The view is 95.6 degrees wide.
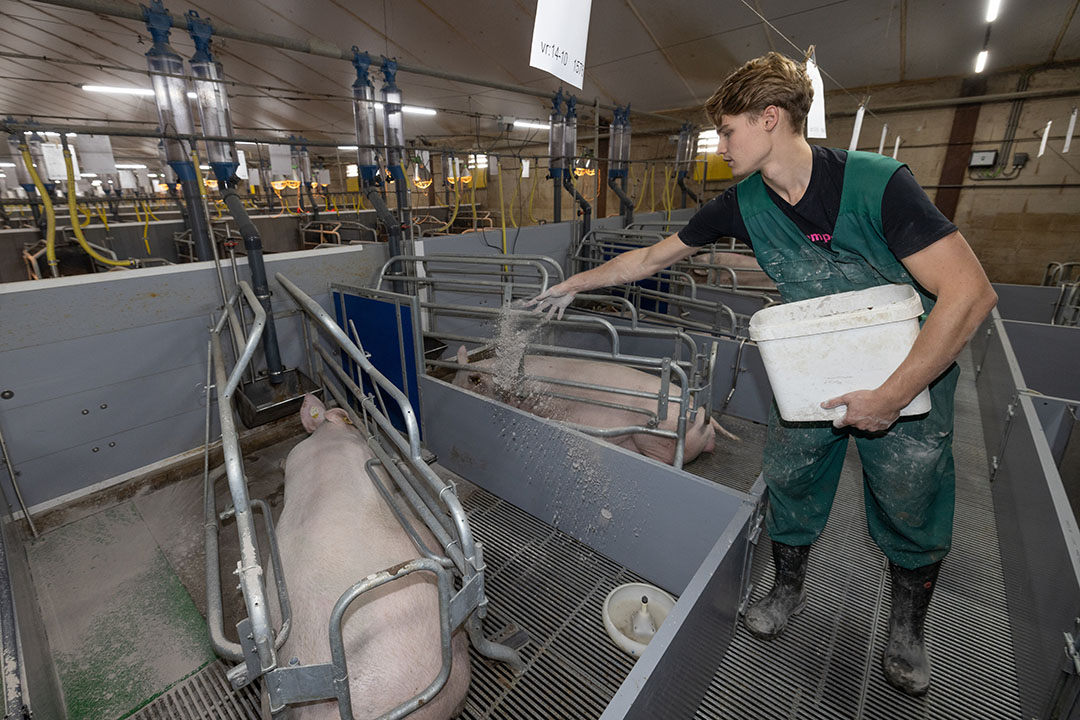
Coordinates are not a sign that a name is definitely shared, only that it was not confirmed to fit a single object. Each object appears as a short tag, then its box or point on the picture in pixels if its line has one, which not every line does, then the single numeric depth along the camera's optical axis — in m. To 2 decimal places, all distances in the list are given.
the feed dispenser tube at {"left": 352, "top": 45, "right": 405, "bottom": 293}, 3.79
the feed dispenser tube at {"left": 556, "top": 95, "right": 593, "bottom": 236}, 5.62
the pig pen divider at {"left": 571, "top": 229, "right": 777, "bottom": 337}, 3.76
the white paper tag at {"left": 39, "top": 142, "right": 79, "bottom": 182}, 3.58
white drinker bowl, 1.83
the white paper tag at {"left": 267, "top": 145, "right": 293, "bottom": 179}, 4.88
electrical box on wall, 6.71
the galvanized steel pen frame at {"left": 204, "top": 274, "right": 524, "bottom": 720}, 1.08
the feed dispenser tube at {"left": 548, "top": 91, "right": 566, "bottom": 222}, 5.49
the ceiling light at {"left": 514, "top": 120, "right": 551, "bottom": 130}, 10.46
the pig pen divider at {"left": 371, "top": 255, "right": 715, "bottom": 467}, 2.29
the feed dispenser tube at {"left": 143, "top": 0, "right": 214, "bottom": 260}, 2.75
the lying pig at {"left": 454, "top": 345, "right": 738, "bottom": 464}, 2.80
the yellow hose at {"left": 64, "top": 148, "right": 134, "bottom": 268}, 2.78
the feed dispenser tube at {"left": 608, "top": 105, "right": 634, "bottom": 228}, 6.53
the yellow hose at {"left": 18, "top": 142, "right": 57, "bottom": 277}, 2.56
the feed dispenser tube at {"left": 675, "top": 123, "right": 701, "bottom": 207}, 7.91
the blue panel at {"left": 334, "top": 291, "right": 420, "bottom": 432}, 2.86
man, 1.13
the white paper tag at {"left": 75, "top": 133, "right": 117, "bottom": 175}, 3.50
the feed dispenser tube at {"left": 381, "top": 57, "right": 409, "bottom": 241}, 3.94
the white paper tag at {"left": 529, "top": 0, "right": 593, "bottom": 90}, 1.48
